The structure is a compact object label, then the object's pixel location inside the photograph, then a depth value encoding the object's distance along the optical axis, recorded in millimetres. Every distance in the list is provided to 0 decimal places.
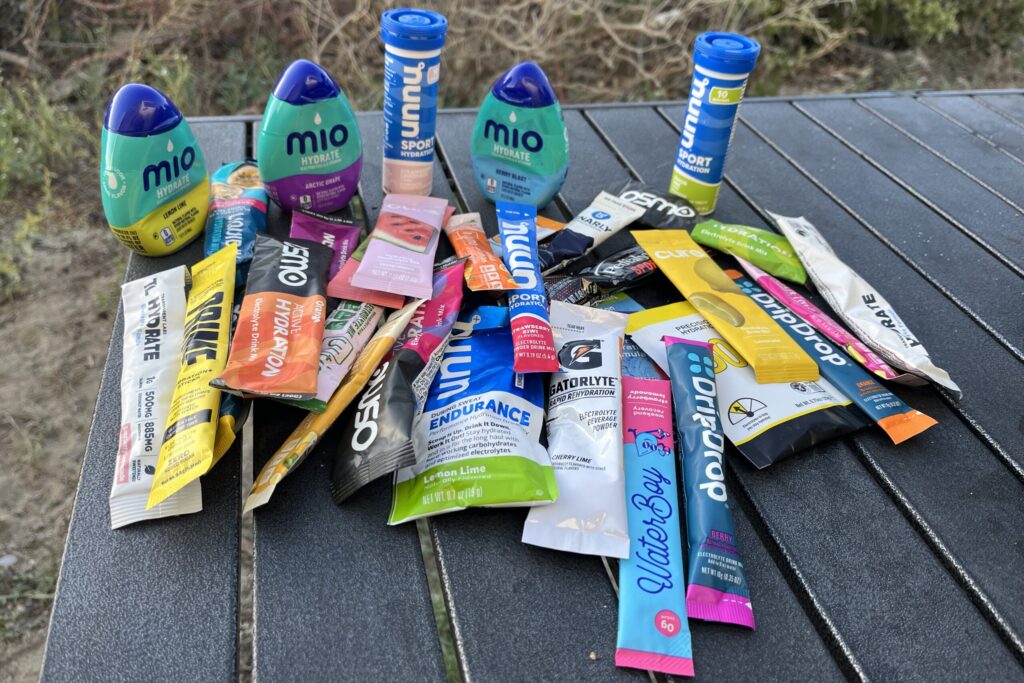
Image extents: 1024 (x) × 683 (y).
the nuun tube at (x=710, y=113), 942
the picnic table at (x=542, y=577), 562
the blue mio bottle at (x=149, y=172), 858
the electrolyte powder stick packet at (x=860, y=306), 821
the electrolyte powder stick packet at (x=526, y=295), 739
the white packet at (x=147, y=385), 642
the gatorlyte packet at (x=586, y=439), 632
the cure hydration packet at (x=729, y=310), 790
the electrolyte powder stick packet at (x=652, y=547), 571
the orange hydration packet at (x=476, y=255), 813
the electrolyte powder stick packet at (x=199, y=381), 632
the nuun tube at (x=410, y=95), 902
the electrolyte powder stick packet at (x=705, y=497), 603
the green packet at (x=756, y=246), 964
